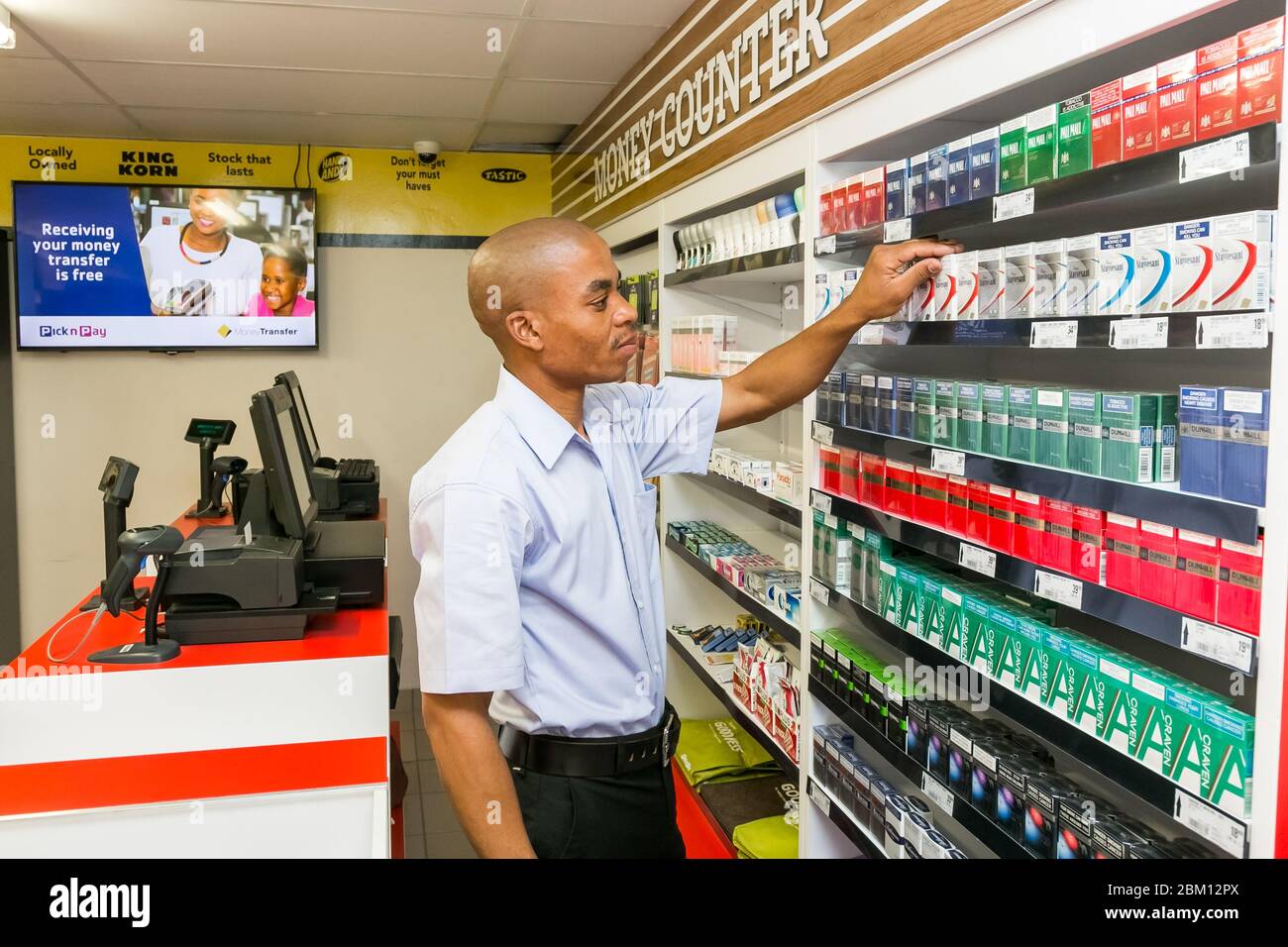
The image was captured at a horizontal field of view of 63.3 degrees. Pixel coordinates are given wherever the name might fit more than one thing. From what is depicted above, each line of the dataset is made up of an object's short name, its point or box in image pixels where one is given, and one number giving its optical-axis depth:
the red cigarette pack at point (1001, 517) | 2.06
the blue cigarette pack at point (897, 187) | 2.35
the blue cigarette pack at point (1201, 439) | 1.56
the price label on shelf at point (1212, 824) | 1.47
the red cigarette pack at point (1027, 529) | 1.98
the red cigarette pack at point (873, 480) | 2.54
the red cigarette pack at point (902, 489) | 2.40
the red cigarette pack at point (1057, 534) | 1.89
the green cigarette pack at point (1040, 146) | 1.89
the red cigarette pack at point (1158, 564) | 1.66
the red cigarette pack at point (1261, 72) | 1.40
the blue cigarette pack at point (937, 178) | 2.20
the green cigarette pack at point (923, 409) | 2.32
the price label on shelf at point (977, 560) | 2.09
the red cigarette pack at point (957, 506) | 2.21
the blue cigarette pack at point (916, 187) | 2.28
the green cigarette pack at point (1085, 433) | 1.81
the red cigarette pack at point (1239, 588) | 1.48
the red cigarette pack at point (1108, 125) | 1.72
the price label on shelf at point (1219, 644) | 1.48
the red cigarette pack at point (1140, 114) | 1.65
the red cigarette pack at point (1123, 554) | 1.74
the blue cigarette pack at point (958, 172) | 2.13
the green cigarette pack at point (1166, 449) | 1.71
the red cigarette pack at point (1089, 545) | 1.82
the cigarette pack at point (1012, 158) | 1.97
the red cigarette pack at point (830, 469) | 2.79
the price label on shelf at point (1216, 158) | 1.44
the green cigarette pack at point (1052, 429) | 1.90
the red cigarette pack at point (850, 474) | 2.67
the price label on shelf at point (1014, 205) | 1.89
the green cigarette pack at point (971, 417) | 2.14
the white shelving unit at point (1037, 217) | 1.45
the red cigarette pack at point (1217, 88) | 1.48
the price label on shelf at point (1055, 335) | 1.82
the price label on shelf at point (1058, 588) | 1.86
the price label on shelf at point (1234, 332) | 1.43
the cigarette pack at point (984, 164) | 2.04
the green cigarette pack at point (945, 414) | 2.23
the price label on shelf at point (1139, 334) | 1.61
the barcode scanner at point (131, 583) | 2.62
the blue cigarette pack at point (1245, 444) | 1.45
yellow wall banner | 6.16
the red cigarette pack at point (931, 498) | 2.28
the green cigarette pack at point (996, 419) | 2.07
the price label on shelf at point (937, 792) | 2.23
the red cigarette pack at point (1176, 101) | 1.57
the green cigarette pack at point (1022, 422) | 1.98
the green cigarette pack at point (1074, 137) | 1.80
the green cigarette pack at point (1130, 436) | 1.70
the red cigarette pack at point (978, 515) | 2.14
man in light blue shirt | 1.86
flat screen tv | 6.02
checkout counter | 2.44
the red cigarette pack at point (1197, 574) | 1.57
